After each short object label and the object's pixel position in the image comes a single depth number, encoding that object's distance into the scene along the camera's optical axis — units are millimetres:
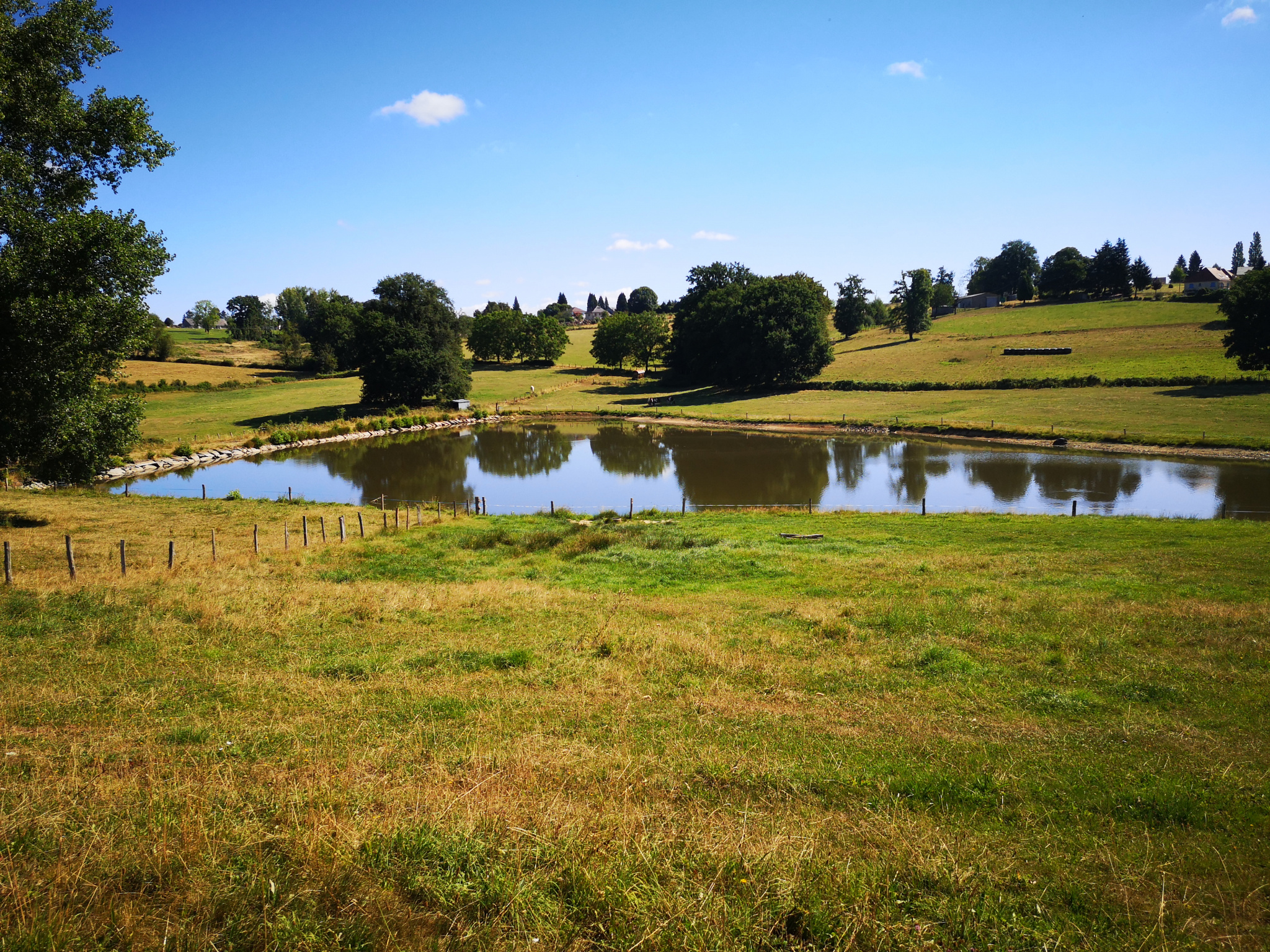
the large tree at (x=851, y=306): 118125
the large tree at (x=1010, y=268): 153125
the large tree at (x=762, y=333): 84562
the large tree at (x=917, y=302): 106875
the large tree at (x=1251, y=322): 62031
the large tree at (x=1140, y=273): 126688
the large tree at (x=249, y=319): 171500
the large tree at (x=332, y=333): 76250
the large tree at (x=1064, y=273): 129500
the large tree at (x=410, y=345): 72188
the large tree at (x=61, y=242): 18844
